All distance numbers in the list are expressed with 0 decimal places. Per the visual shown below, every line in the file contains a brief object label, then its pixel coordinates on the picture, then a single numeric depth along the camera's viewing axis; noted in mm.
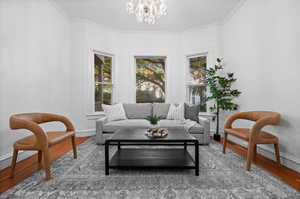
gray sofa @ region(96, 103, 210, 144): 3168
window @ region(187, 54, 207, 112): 4293
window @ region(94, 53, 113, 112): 4191
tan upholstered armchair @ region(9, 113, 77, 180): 1772
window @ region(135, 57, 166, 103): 4633
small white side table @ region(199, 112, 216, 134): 3988
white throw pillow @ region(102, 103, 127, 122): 3520
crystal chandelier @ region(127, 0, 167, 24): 2404
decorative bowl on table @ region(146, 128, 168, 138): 2093
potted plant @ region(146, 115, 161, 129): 2367
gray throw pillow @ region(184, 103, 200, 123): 3646
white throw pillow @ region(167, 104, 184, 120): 3609
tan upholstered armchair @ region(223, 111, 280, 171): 1985
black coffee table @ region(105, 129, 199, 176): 1904
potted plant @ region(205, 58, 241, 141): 3330
